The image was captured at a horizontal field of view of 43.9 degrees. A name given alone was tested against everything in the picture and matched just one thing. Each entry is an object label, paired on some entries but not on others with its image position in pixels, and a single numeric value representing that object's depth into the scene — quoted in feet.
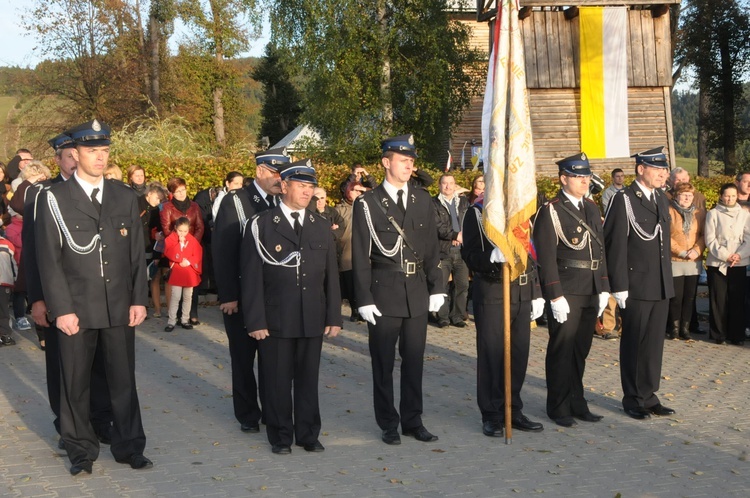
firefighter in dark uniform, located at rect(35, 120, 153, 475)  20.74
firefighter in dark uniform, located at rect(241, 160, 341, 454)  23.04
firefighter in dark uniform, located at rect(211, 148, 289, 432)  25.05
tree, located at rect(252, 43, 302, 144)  175.94
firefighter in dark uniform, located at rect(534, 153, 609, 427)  26.05
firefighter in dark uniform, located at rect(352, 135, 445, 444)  24.13
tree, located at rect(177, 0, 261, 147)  145.18
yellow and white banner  79.71
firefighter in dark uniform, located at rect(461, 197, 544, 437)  25.26
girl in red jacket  41.27
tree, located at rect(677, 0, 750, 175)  116.98
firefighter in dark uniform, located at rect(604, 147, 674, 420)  27.20
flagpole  24.09
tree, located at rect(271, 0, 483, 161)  98.68
